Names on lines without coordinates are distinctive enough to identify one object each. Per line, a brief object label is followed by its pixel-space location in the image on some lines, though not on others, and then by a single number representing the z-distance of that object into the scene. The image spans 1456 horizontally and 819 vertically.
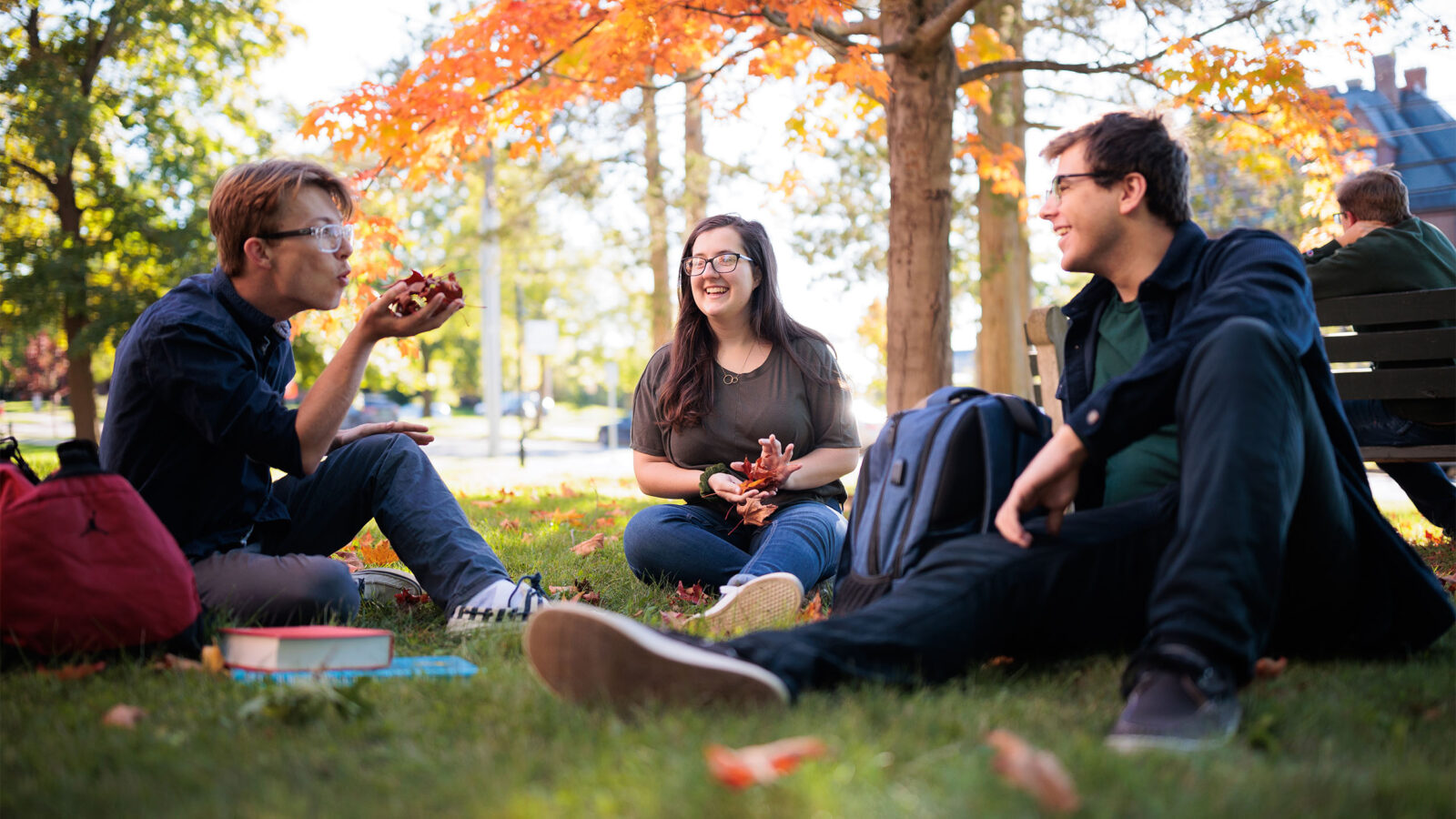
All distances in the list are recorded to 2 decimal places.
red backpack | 2.44
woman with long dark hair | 3.91
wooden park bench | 4.71
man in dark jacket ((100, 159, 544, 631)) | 2.91
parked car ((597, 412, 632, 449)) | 32.38
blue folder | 2.51
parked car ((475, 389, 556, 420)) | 46.26
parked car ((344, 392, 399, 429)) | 45.06
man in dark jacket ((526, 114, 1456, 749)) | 1.99
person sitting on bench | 4.96
